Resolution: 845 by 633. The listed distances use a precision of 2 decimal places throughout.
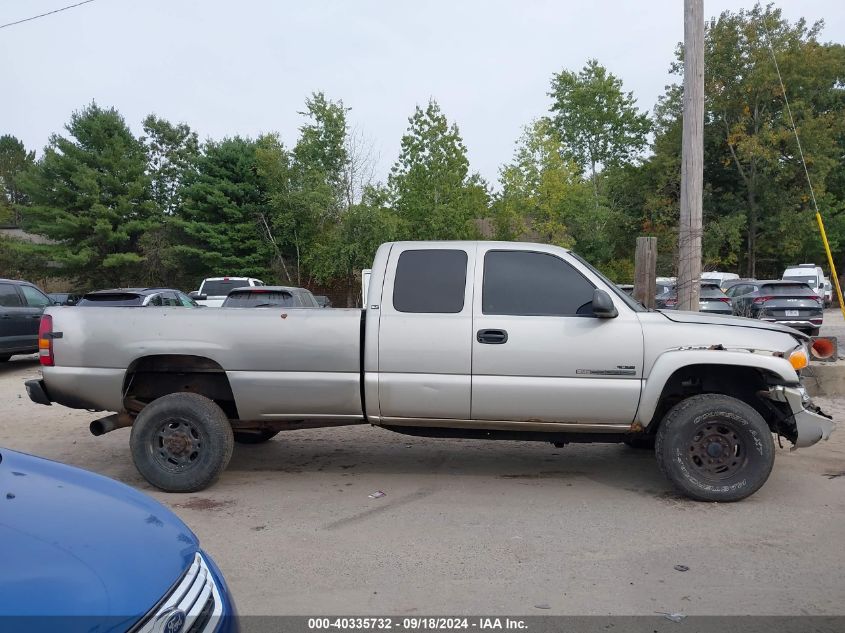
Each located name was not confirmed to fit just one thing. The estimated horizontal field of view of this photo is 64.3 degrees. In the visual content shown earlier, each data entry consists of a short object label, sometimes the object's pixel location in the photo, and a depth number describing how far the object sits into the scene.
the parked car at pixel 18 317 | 13.32
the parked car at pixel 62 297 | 20.43
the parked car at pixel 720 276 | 26.17
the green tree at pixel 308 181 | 32.84
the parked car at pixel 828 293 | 33.12
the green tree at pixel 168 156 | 47.81
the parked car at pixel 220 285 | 20.92
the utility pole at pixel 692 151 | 8.75
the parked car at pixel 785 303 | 17.69
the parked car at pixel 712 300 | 17.30
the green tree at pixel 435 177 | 30.25
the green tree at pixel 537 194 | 31.81
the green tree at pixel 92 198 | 37.75
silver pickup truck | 5.18
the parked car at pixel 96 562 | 1.85
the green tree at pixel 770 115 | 34.78
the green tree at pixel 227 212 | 36.62
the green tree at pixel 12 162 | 76.62
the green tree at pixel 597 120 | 56.97
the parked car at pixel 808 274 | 28.53
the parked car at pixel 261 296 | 12.15
